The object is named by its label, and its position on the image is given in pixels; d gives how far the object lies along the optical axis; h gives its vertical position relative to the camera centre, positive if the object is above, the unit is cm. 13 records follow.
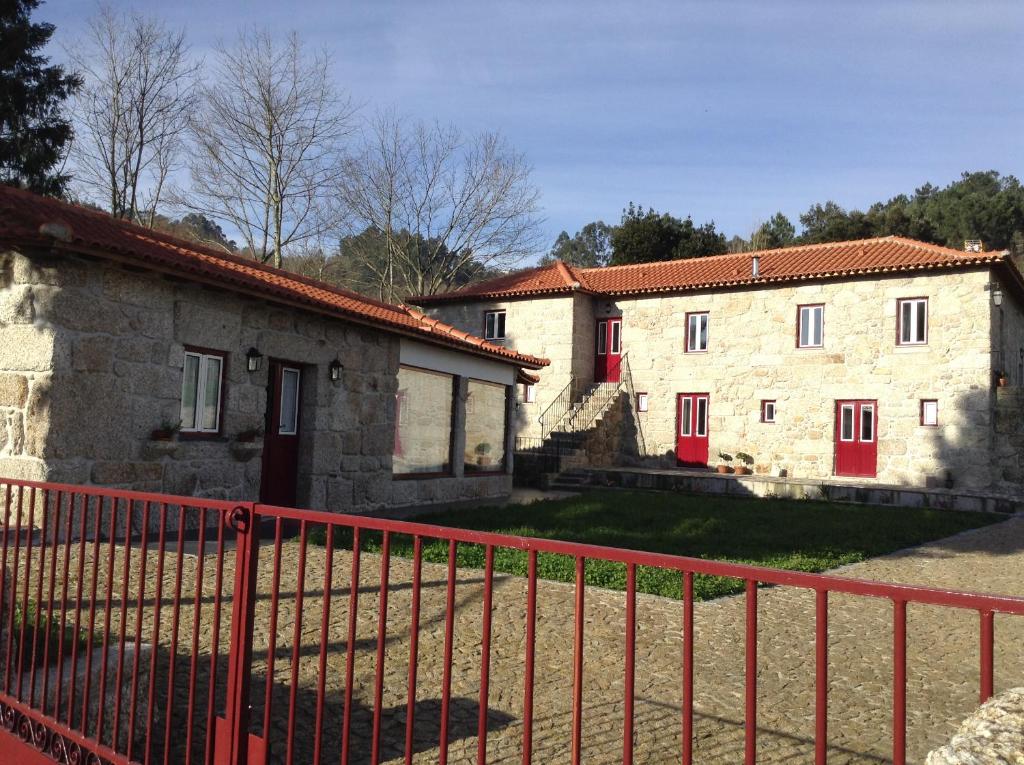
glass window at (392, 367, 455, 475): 1302 +10
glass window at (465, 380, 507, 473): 1488 +4
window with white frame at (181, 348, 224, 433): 952 +35
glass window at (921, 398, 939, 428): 1933 +82
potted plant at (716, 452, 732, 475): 2181 -66
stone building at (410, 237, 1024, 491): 1895 +226
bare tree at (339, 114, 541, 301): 3294 +769
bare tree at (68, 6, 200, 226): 2473 +881
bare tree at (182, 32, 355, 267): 2666 +858
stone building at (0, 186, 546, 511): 816 +56
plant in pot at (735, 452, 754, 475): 2178 -64
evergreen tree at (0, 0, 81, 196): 2166 +834
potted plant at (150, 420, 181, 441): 897 -13
